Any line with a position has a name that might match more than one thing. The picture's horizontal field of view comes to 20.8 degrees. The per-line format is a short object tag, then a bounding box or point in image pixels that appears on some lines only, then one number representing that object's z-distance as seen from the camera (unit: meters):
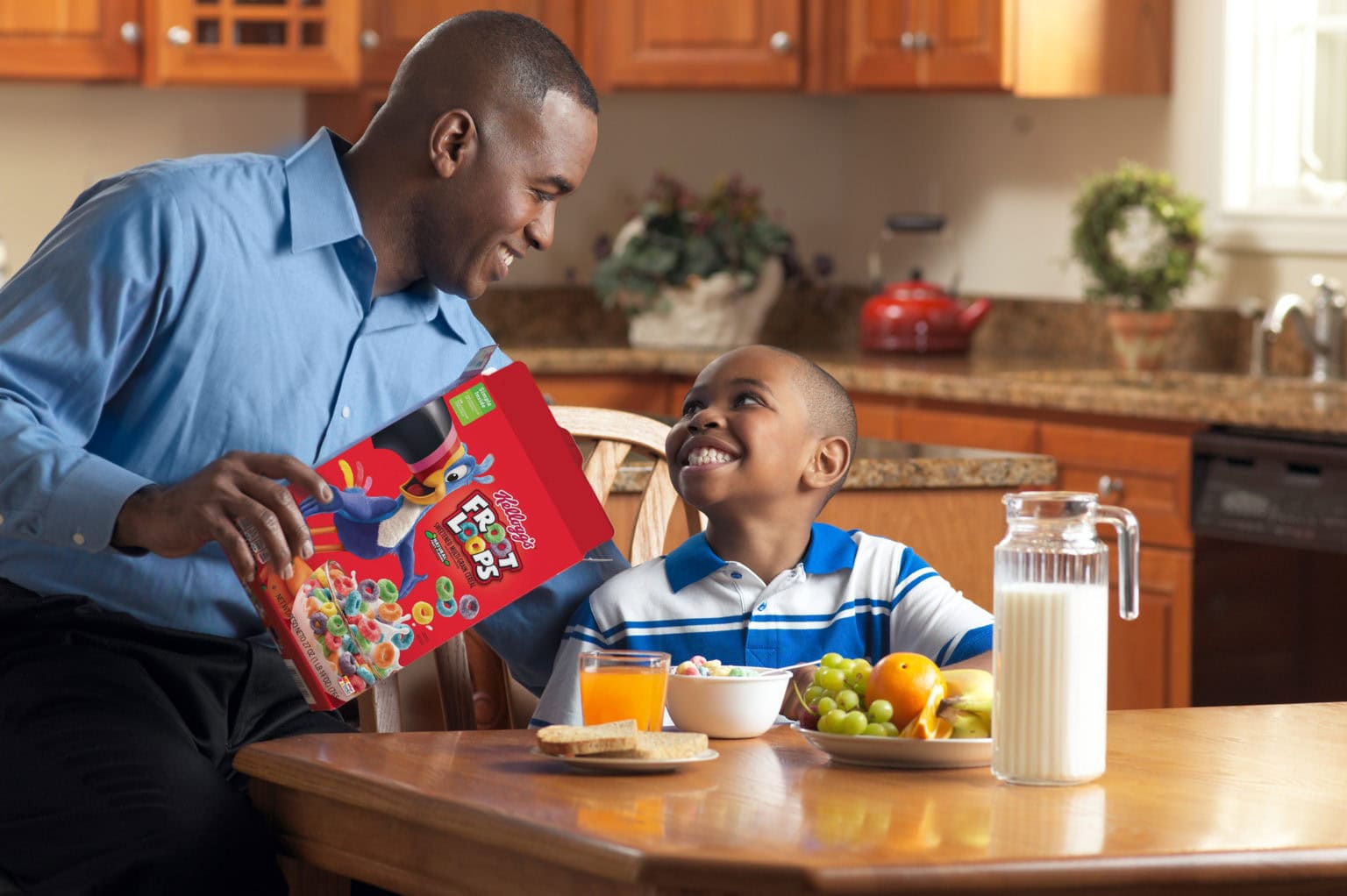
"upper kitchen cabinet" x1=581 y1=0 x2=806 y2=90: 7.78
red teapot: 7.83
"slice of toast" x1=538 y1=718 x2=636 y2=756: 2.93
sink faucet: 6.64
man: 3.19
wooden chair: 3.55
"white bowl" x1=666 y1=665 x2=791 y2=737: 3.10
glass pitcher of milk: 2.92
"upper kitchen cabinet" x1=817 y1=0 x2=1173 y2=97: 7.27
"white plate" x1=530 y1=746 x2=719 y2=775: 2.93
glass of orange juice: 3.08
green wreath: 6.96
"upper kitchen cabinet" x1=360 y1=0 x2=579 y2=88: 7.61
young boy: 3.38
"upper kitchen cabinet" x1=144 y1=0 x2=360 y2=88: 7.33
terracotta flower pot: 7.11
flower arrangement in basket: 7.94
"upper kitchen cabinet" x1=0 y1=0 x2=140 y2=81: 7.25
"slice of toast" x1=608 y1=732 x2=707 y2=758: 2.93
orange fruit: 3.02
